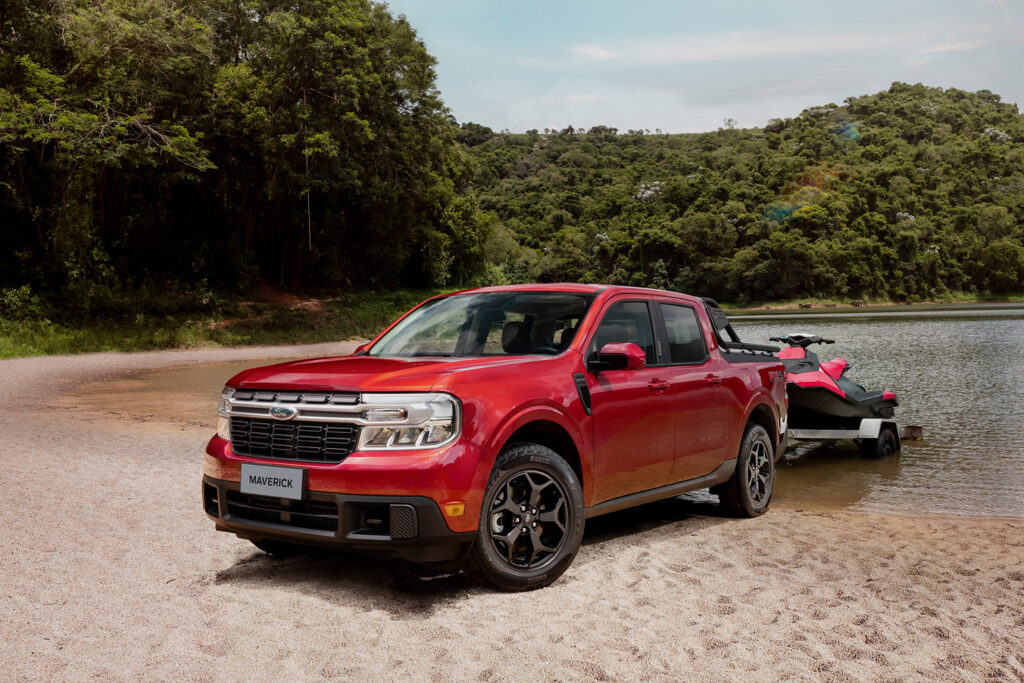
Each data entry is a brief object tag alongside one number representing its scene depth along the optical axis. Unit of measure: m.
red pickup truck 4.39
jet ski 11.18
